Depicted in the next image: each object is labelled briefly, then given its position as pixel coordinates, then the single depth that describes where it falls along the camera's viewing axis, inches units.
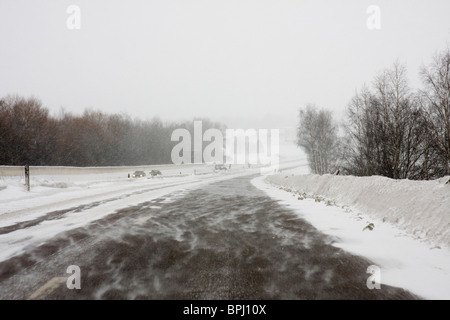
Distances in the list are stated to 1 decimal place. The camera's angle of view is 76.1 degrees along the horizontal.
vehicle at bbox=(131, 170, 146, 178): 1627.6
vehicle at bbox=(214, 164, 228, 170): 2584.2
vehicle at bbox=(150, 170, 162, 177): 1720.6
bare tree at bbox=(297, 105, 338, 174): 1830.7
